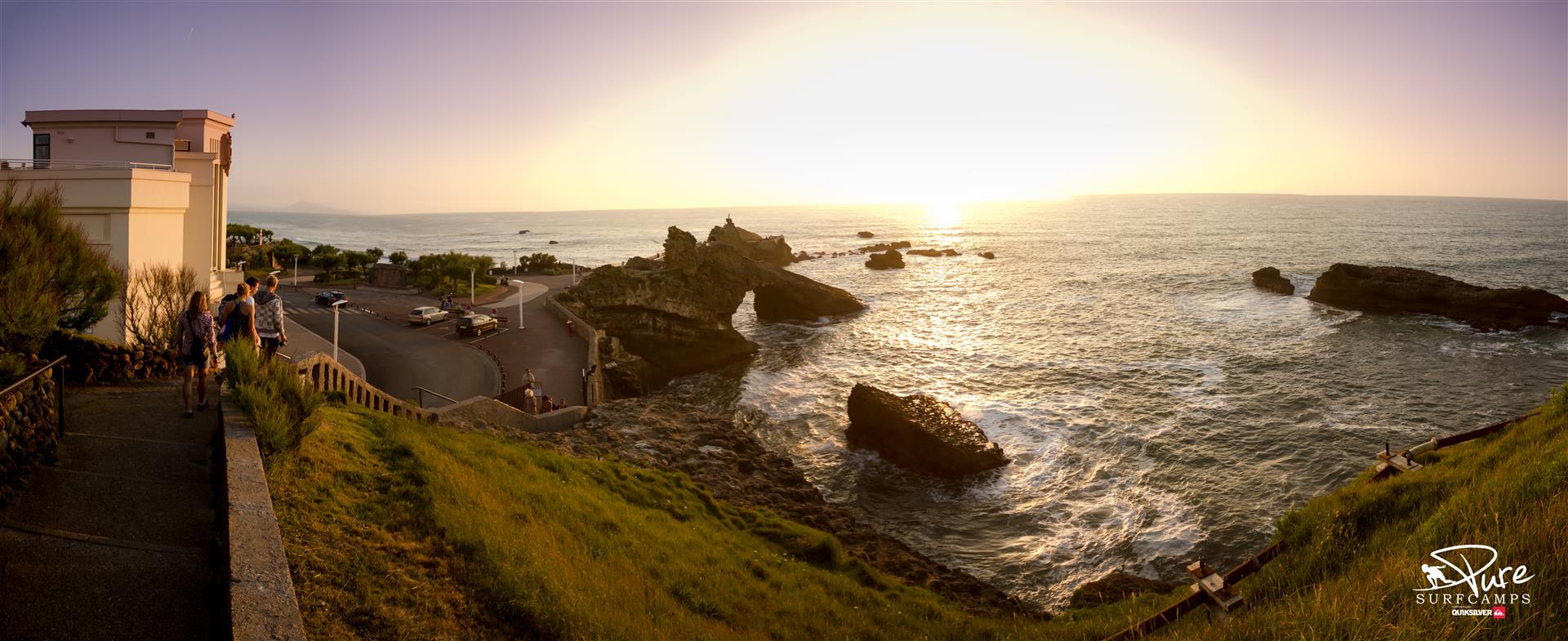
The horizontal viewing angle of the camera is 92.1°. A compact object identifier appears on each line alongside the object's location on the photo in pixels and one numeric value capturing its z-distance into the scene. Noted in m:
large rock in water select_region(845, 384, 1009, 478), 24.97
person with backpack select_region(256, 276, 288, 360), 12.75
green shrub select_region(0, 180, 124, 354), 10.55
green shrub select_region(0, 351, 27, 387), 8.79
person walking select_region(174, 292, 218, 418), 10.93
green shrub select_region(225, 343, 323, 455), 9.16
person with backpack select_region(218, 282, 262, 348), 12.38
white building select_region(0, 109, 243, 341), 18.86
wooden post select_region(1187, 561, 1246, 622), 6.71
